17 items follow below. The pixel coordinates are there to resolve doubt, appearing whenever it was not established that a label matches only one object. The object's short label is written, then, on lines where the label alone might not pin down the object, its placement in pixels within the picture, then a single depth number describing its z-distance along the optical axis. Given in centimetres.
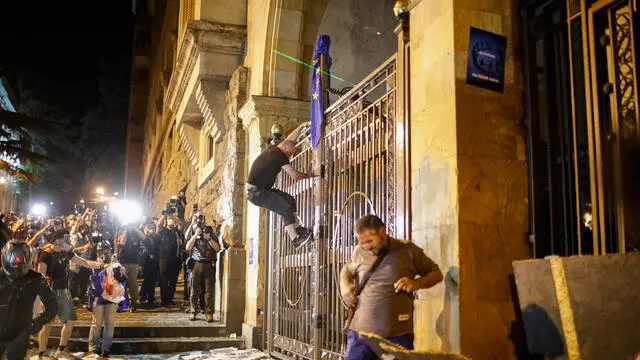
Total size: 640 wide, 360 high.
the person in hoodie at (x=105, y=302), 906
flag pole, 738
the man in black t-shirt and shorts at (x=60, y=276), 880
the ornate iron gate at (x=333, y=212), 618
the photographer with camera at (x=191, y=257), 1138
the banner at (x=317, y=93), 792
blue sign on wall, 471
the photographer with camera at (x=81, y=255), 1246
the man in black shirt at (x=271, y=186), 823
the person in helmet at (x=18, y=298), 695
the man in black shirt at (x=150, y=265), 1392
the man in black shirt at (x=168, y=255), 1327
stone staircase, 973
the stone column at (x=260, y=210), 989
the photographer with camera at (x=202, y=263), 1135
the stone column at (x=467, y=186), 444
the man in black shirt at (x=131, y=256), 1303
